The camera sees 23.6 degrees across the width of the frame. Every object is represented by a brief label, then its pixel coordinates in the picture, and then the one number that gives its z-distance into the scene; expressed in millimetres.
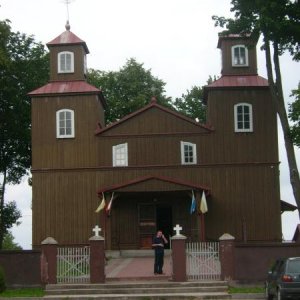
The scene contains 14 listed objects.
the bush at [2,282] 23594
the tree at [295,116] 31188
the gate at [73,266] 25188
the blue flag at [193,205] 34000
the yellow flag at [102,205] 34344
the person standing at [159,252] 25453
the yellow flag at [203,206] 33350
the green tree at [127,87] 51719
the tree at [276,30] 30609
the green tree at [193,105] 54969
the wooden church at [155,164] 36062
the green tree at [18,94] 44531
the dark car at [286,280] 19922
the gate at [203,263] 24969
